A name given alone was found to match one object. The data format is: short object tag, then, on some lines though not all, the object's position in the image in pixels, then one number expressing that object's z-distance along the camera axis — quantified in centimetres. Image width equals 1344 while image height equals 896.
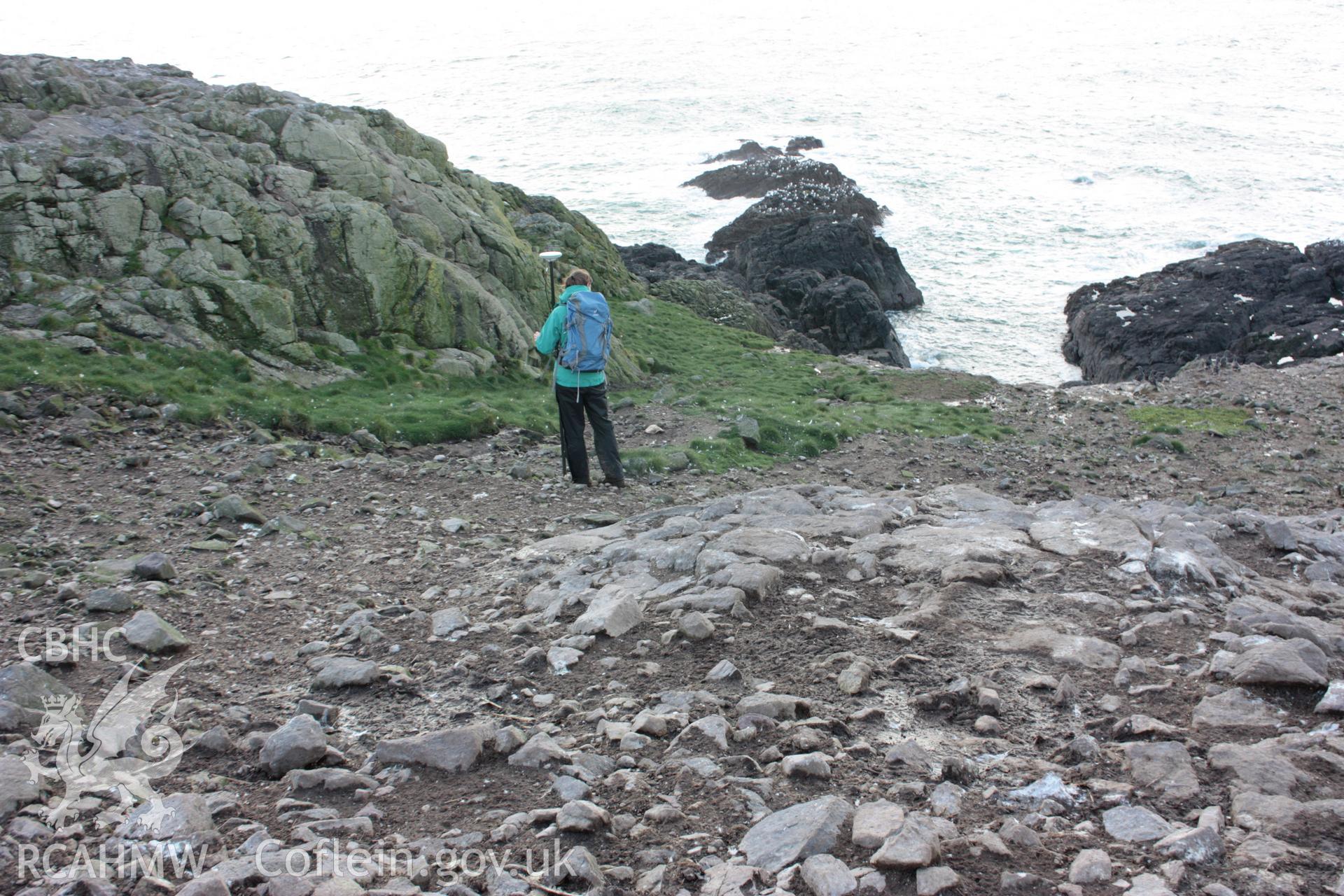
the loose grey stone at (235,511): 916
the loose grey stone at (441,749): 487
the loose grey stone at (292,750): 484
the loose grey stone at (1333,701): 504
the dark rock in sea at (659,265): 3703
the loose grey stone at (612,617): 665
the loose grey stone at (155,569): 748
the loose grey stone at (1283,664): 535
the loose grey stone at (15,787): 417
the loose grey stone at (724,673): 587
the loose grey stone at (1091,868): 382
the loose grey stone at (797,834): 401
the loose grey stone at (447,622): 689
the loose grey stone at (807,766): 469
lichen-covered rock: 1433
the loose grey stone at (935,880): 375
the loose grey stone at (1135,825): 412
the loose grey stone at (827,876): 378
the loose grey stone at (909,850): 387
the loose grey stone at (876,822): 405
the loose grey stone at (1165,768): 448
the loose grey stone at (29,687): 508
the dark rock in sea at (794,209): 4616
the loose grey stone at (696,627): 640
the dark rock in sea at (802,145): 6391
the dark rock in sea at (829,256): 4072
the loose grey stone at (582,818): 424
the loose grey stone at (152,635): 625
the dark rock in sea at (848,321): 3453
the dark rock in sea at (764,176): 5494
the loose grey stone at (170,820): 408
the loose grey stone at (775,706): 532
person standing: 1087
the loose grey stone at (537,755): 488
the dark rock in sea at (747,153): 6169
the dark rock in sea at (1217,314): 3212
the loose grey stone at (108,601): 671
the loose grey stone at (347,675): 593
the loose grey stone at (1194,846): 389
